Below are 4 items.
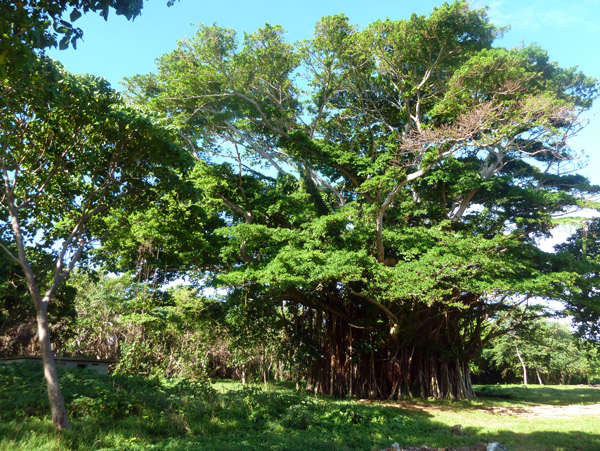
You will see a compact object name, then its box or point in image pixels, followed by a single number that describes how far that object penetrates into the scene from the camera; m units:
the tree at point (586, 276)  11.52
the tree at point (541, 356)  28.33
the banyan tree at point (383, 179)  9.83
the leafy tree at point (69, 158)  5.01
